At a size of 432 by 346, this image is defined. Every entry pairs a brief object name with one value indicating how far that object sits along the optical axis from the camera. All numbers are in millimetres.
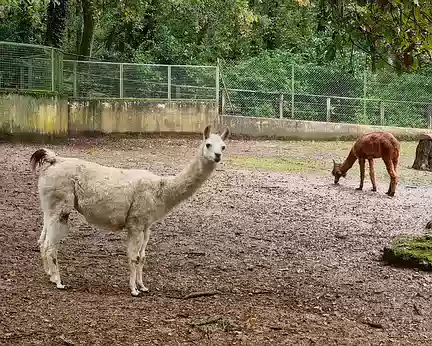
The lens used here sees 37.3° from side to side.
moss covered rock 6480
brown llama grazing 12398
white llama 5223
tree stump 15680
